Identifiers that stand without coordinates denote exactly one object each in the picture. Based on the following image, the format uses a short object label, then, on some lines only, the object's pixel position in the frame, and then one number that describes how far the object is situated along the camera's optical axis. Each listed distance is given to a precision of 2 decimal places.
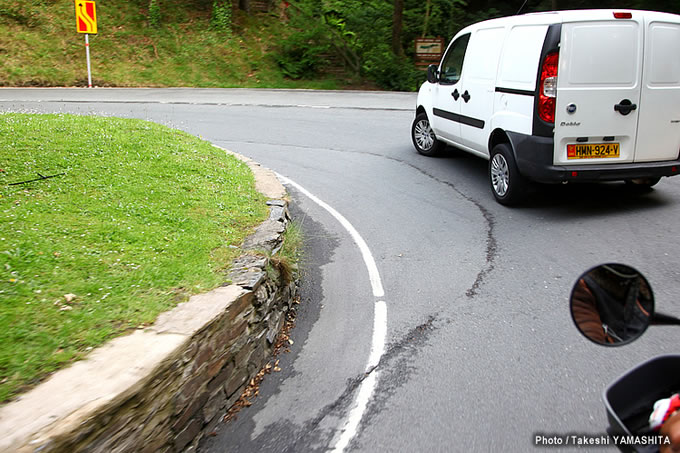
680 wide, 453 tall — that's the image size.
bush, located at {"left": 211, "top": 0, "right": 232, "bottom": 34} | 28.77
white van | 7.23
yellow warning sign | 22.88
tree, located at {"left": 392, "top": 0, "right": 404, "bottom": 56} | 24.69
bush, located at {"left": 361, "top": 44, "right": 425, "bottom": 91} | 24.05
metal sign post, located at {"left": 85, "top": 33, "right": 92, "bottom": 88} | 23.38
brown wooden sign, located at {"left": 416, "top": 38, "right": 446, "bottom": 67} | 25.03
